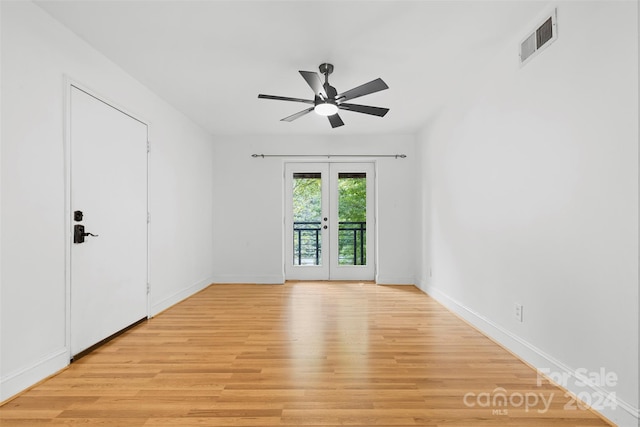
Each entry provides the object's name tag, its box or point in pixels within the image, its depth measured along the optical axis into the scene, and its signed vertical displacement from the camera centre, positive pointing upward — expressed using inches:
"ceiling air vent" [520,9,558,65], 79.1 +48.3
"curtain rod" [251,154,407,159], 203.5 +39.9
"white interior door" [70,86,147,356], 94.0 -1.0
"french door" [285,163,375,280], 209.2 -1.1
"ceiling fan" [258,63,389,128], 99.0 +41.4
